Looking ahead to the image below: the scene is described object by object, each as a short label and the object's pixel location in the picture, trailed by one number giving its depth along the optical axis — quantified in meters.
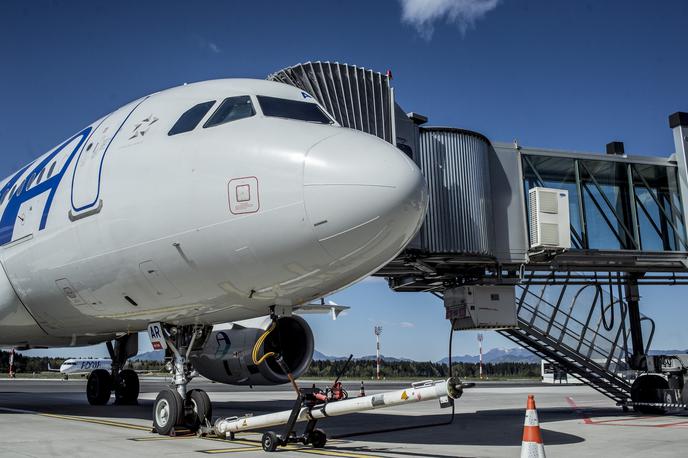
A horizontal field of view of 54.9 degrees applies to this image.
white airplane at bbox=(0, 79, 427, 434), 6.66
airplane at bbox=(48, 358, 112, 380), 60.75
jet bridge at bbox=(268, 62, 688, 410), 12.59
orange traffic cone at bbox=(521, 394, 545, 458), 5.18
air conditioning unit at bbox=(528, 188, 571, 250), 12.81
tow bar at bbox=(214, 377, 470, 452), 6.23
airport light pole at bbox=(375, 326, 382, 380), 53.40
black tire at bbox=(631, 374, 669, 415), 14.34
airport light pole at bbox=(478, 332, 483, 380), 56.04
